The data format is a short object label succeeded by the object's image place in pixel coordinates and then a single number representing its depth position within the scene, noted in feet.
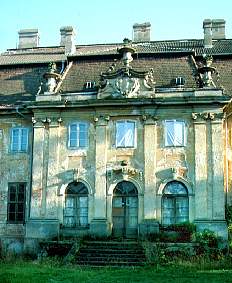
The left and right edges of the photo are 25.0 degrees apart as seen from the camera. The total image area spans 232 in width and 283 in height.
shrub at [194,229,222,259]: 67.15
